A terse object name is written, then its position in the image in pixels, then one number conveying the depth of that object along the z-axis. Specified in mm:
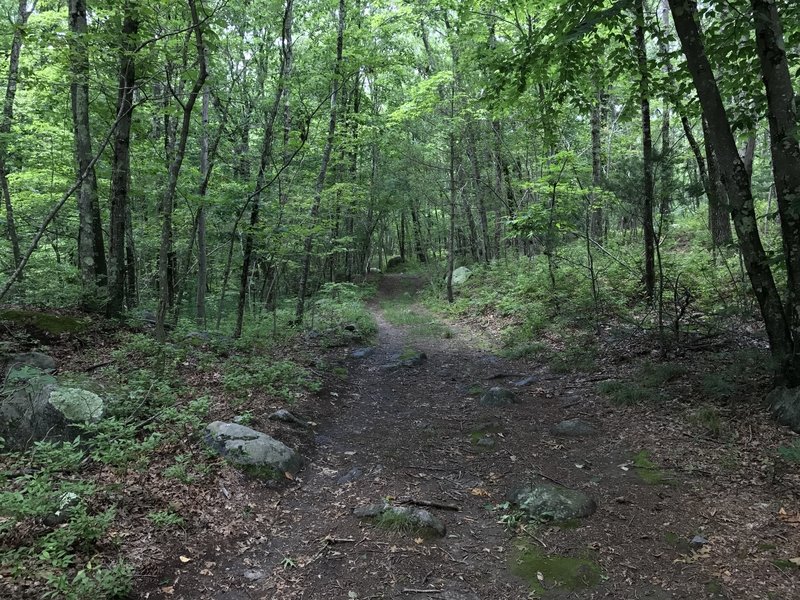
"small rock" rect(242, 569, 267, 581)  3855
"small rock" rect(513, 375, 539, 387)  8980
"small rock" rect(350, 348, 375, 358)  12180
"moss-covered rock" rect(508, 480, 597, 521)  4535
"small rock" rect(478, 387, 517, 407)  7898
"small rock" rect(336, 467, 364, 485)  5552
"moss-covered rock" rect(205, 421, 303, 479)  5332
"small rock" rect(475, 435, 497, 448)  6352
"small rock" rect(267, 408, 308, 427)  6786
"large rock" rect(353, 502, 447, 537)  4414
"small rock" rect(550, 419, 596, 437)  6438
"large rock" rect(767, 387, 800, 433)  5207
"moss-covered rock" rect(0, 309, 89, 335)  8148
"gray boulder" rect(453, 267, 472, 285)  24031
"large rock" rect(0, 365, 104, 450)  4910
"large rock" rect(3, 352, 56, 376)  6453
